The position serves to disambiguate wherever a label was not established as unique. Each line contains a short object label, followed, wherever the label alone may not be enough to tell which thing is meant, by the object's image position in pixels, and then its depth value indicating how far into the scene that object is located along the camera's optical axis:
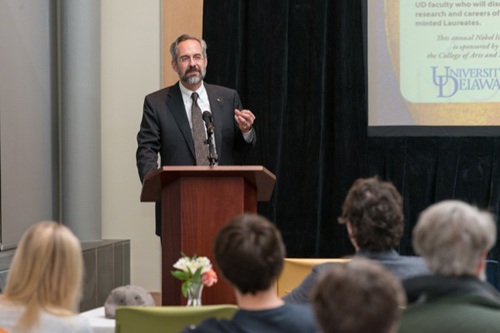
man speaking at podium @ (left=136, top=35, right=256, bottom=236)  8.05
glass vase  5.12
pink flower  5.10
